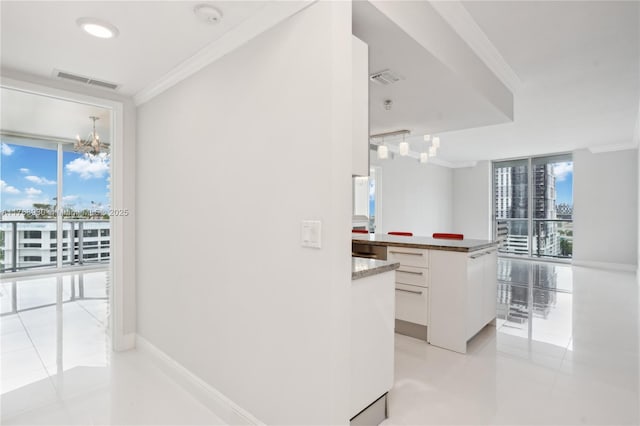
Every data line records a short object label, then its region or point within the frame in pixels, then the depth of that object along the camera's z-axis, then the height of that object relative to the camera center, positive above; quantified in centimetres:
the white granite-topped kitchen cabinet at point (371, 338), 175 -72
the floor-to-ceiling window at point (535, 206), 820 +17
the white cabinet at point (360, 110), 168 +54
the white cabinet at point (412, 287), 314 -73
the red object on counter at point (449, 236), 395 -31
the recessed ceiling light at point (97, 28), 189 +110
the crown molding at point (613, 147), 691 +142
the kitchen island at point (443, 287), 293 -71
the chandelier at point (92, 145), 489 +102
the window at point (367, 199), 636 +27
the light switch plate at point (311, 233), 152 -10
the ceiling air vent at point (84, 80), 256 +108
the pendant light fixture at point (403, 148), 416 +82
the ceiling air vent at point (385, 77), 257 +109
